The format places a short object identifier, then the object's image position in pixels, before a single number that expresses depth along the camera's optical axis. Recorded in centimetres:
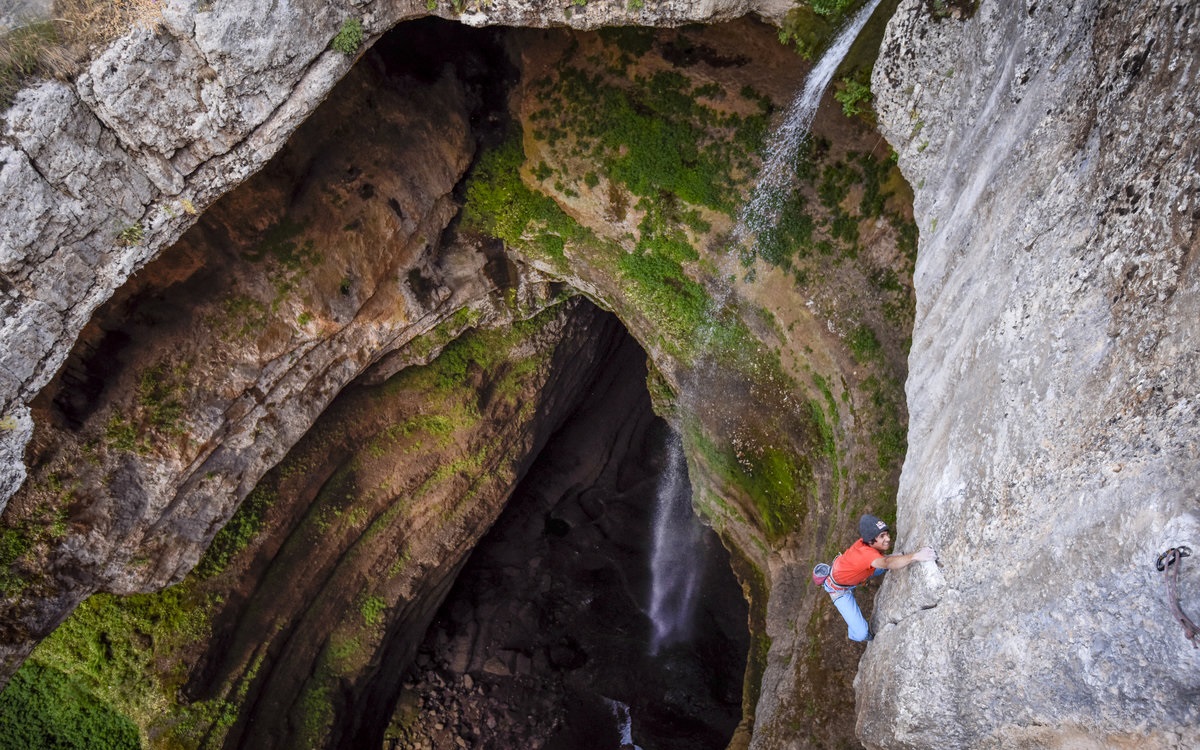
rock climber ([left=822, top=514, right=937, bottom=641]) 521
